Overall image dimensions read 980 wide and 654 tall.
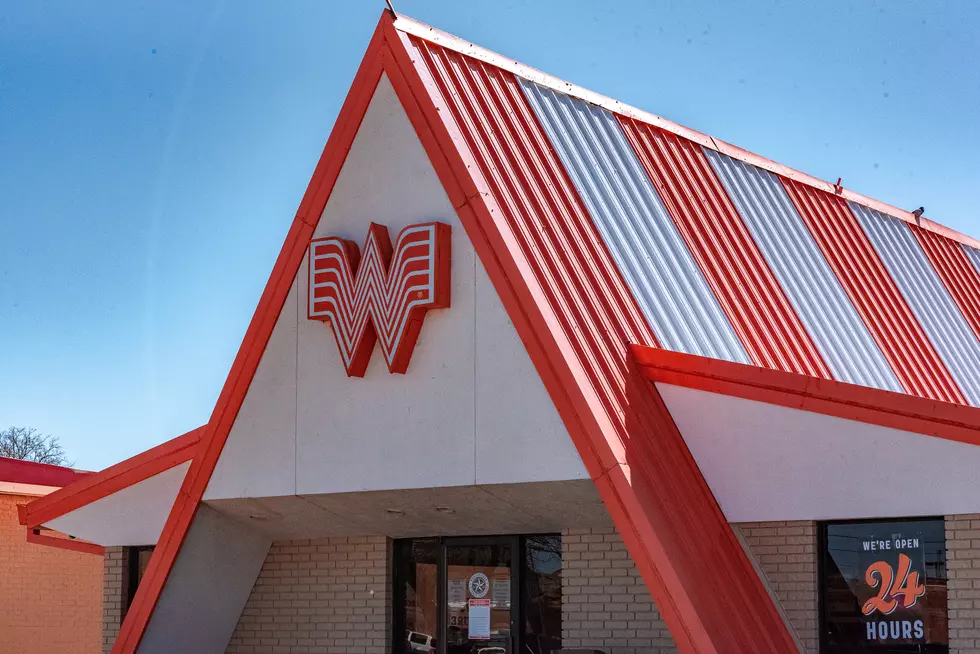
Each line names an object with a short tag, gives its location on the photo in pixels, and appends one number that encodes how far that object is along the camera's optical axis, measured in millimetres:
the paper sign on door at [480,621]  15680
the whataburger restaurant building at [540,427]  11859
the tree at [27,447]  59094
